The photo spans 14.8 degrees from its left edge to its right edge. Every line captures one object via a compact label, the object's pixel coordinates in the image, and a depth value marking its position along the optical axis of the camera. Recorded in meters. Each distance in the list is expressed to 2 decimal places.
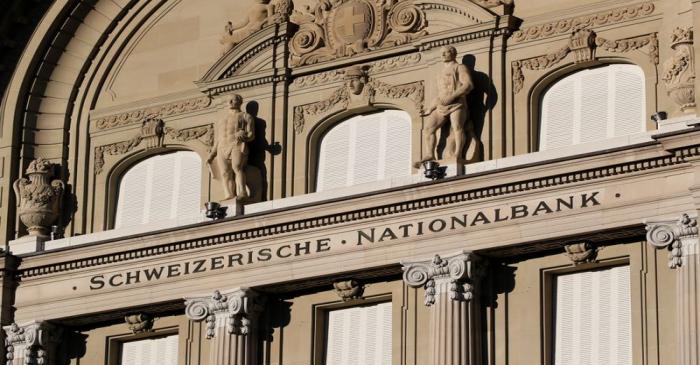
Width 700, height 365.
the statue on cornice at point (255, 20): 53.84
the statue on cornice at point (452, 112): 50.56
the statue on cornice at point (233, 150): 52.66
